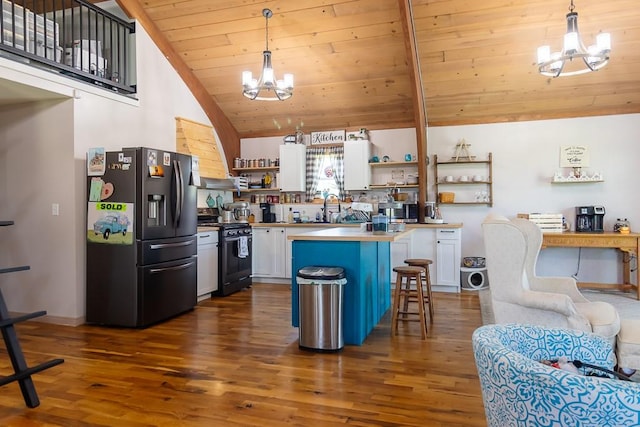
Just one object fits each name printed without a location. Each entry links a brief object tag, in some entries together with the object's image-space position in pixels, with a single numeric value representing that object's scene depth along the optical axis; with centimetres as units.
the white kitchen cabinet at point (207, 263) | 523
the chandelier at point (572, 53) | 358
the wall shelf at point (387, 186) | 655
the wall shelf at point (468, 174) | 636
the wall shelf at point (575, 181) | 598
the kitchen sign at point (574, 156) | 610
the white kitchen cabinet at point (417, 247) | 588
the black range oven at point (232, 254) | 557
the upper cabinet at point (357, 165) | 652
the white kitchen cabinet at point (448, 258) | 579
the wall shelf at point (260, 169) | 713
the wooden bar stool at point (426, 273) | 434
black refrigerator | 414
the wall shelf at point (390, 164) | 649
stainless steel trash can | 335
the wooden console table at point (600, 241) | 536
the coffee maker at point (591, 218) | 584
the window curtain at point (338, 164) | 689
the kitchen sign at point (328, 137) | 697
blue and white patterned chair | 100
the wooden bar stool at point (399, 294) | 372
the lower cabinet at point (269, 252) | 643
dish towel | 588
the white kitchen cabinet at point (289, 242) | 632
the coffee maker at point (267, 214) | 698
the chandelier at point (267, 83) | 459
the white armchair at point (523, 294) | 272
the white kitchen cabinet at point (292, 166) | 685
